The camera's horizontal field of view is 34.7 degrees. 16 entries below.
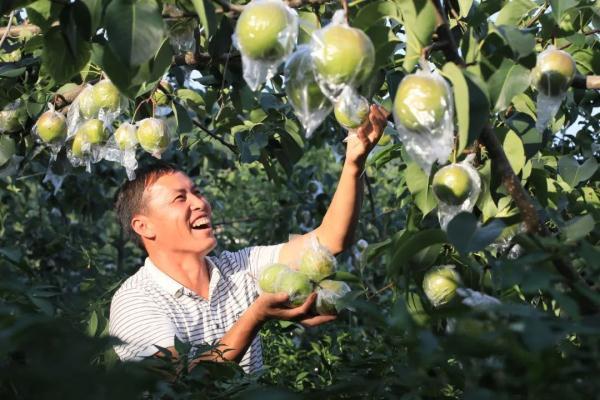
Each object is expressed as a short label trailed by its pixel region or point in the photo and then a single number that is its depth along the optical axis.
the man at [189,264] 2.55
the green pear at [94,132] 2.21
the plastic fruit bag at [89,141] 2.22
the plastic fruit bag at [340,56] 1.26
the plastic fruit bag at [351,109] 1.35
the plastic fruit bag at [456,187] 1.53
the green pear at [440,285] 1.67
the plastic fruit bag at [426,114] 1.27
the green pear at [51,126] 2.26
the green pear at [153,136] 2.16
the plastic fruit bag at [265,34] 1.34
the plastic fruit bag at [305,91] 1.37
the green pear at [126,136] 2.22
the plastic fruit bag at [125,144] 2.22
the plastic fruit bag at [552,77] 1.50
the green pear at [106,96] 1.95
